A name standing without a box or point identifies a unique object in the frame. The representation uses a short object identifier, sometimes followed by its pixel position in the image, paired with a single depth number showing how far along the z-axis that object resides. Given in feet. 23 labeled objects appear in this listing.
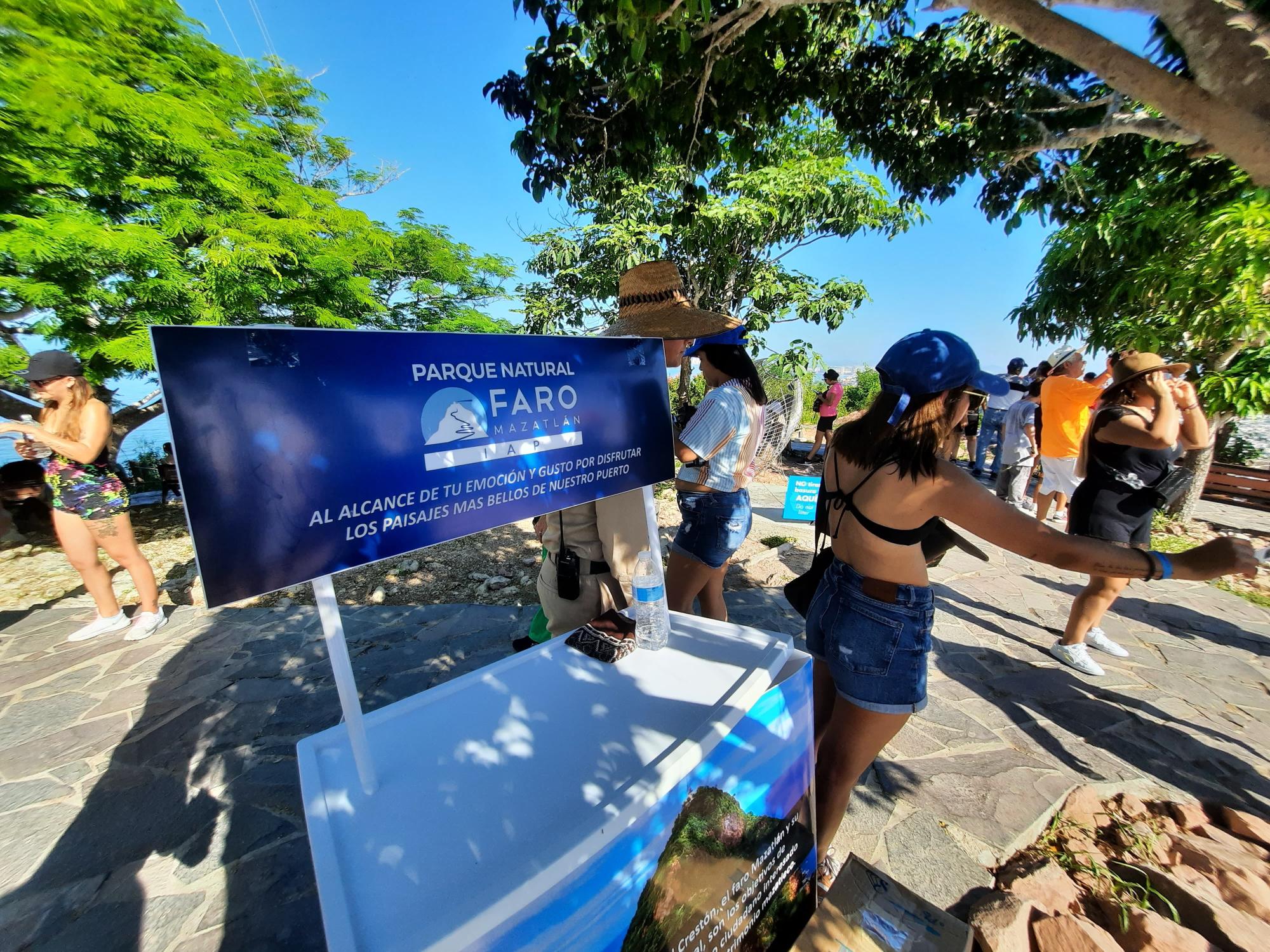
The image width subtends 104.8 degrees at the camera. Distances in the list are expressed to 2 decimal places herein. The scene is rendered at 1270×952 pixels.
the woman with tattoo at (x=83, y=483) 10.83
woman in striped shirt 7.98
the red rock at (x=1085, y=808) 7.31
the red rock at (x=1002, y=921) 5.23
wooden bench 24.31
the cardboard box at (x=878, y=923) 4.62
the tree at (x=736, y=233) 26.03
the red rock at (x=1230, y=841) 6.64
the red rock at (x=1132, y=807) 7.38
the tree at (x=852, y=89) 7.95
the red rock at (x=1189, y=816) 7.15
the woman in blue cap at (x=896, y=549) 4.85
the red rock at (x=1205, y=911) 5.40
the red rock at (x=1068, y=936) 5.17
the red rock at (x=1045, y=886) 6.03
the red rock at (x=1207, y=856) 6.37
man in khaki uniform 6.98
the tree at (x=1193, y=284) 17.25
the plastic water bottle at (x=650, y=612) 5.69
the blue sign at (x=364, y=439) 3.21
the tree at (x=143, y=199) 14.20
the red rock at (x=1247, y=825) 6.86
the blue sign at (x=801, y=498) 20.48
